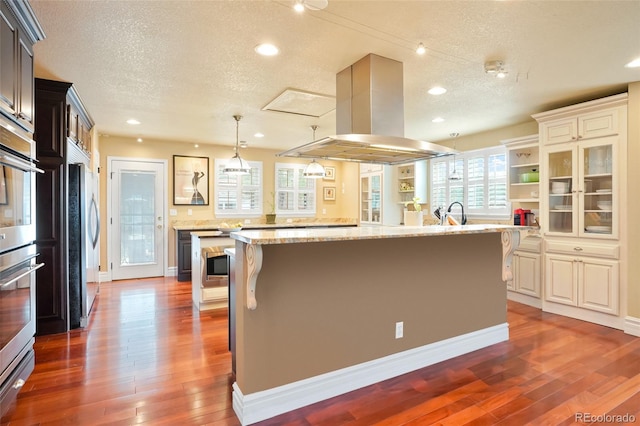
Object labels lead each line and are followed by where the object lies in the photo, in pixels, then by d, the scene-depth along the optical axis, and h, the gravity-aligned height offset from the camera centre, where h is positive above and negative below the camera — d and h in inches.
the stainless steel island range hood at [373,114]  106.3 +31.0
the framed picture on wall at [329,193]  315.0 +16.0
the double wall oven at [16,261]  80.4 -12.1
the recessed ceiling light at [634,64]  114.7 +48.8
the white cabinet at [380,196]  265.7 +11.5
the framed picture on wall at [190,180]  257.1 +23.2
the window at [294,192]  292.7 +16.5
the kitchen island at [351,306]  84.4 -27.7
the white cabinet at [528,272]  173.5 -32.1
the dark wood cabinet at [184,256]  236.1 -30.1
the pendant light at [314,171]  195.6 +22.4
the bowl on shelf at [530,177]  185.1 +17.5
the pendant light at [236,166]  187.5 +24.2
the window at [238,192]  270.1 +15.1
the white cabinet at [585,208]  142.7 +0.6
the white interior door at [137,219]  240.2 -5.0
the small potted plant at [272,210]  283.4 +0.8
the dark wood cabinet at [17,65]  78.5 +36.2
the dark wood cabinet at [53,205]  133.0 +2.7
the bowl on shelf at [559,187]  163.9 +10.5
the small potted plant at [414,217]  138.9 -2.7
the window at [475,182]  204.8 +17.6
